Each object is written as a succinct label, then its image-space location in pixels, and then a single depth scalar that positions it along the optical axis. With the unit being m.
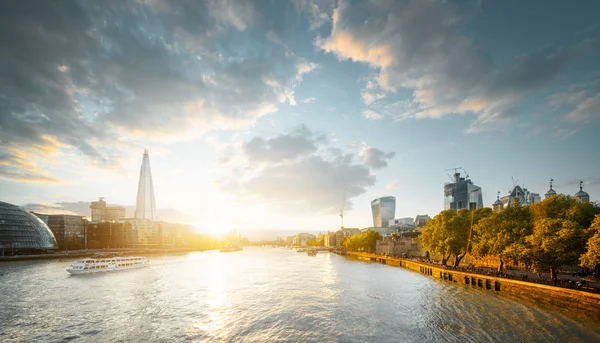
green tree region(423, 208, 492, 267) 82.56
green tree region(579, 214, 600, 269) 40.03
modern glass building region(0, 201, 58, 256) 150.62
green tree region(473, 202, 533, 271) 55.19
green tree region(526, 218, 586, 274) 45.94
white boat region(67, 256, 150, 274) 92.56
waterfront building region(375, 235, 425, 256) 146.76
